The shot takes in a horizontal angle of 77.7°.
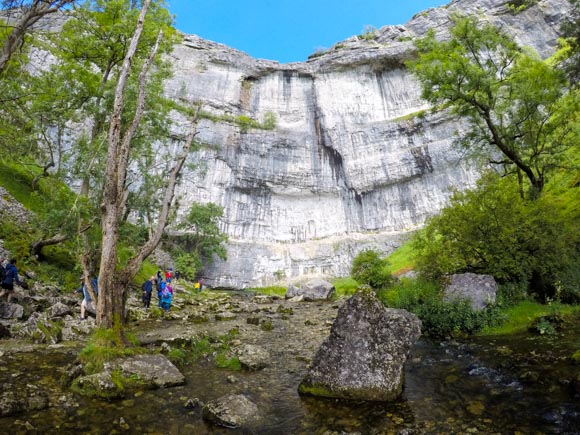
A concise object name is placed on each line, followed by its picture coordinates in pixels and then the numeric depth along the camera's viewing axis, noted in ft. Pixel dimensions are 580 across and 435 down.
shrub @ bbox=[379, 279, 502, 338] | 44.42
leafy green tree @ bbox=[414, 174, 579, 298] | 47.52
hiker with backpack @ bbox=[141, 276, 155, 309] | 66.44
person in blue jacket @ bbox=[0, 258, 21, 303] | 41.19
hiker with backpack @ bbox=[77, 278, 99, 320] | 47.60
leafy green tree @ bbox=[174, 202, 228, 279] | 167.73
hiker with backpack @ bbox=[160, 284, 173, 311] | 68.28
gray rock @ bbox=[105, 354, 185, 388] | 25.76
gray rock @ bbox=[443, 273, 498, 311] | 46.96
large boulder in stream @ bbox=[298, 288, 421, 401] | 24.43
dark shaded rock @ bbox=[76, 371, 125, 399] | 22.95
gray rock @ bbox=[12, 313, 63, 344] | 36.37
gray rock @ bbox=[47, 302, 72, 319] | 45.25
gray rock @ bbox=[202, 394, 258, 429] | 20.47
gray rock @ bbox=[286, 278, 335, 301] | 107.55
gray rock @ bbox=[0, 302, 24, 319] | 41.09
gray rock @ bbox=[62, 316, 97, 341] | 39.63
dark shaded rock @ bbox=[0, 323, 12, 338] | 35.59
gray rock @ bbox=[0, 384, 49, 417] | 19.93
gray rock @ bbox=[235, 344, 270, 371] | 31.73
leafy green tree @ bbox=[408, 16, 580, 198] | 60.34
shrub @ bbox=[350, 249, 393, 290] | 86.12
